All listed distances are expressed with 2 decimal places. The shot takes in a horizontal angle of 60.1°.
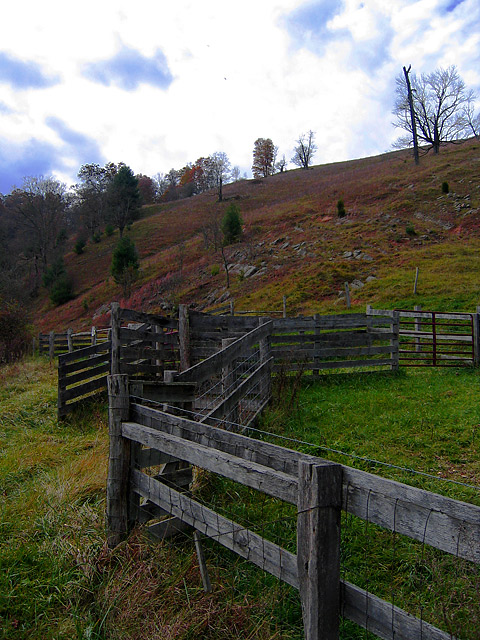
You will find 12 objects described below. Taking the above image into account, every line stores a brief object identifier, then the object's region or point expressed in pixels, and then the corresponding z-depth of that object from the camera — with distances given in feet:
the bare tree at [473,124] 165.99
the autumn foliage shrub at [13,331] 60.52
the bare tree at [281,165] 279.90
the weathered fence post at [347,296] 63.11
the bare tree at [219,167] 226.79
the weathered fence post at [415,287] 60.74
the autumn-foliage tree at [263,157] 277.64
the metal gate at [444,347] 36.86
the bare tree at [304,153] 268.00
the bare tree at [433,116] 155.33
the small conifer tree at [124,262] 118.42
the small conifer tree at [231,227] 116.98
